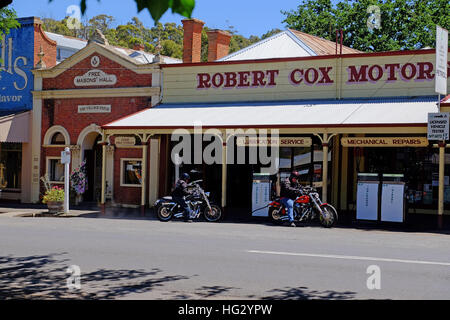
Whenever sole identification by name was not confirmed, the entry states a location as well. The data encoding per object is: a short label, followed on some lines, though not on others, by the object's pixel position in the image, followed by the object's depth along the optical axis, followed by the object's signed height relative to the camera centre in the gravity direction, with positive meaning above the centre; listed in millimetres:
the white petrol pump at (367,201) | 16781 -863
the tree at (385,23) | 36875 +9159
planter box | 20781 -1479
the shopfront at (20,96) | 25828 +2841
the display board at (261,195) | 18266 -840
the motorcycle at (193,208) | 17969 -1245
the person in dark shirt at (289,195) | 16547 -741
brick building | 23703 +2176
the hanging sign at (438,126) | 15453 +1139
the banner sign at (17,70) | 26250 +3947
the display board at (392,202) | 16375 -852
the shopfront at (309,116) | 17859 +1601
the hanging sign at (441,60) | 16234 +3001
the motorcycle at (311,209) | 16344 -1104
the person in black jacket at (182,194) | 17547 -828
